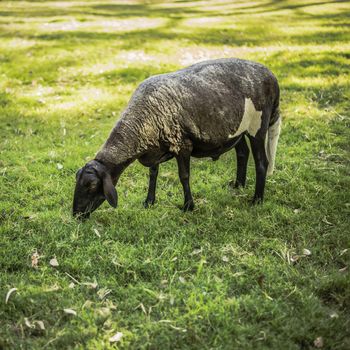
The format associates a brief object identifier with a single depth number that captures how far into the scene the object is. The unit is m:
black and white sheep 4.73
